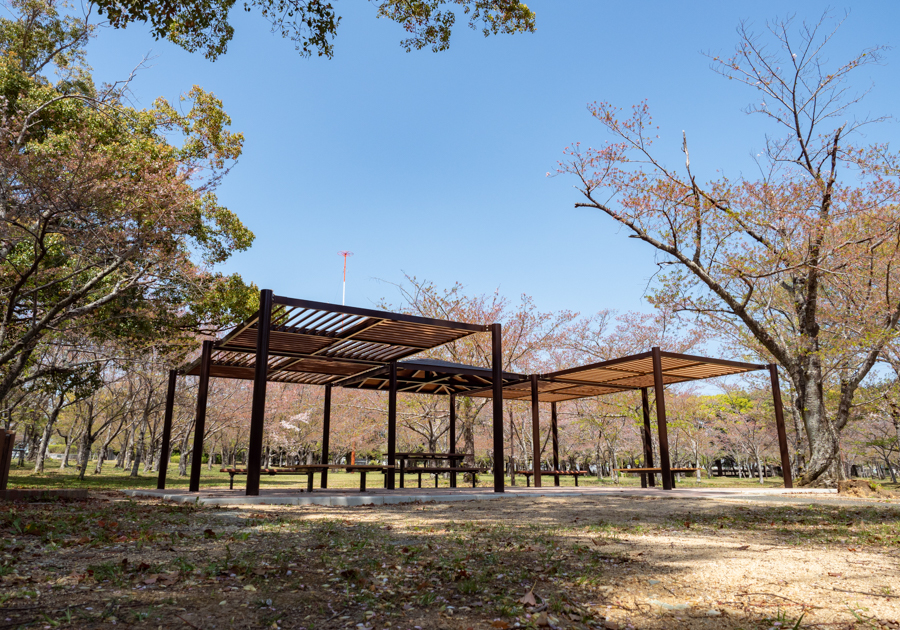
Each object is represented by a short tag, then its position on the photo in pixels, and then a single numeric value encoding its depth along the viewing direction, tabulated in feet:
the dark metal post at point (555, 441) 51.92
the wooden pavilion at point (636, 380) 39.47
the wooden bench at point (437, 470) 31.91
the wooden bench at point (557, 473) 46.96
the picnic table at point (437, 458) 32.14
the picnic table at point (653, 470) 39.51
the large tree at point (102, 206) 31.04
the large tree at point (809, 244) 40.57
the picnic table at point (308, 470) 30.65
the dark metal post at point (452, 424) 50.93
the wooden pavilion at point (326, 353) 28.02
